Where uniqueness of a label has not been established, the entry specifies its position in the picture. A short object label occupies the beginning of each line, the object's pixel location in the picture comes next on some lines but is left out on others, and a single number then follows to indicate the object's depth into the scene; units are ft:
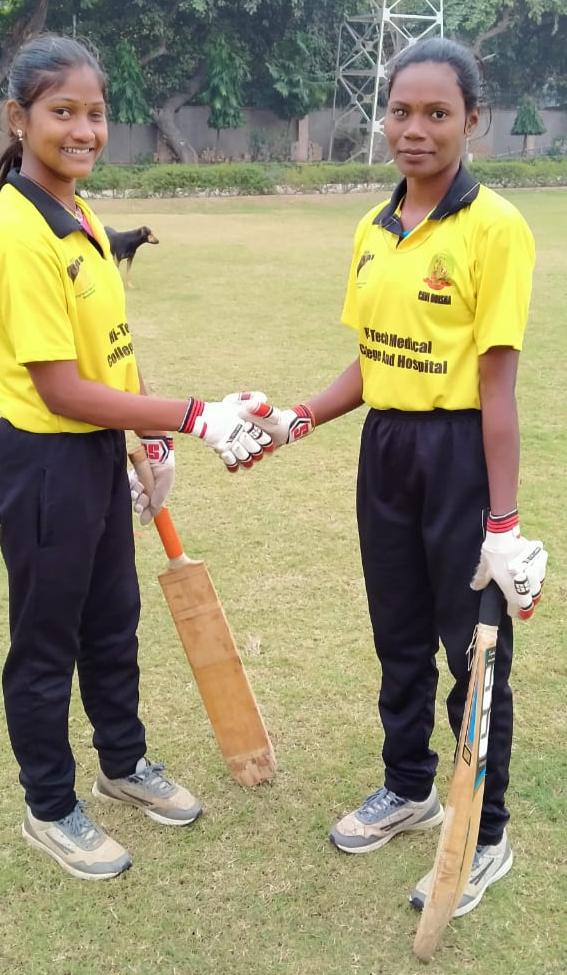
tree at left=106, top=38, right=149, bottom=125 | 99.71
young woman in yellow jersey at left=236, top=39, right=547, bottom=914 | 6.88
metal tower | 107.65
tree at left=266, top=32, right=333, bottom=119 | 108.58
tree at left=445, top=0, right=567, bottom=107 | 116.37
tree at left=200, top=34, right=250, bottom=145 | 103.65
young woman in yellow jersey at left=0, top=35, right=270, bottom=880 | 7.09
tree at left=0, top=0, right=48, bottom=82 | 91.97
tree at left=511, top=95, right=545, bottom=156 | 129.49
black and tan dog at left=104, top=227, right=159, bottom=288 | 36.11
